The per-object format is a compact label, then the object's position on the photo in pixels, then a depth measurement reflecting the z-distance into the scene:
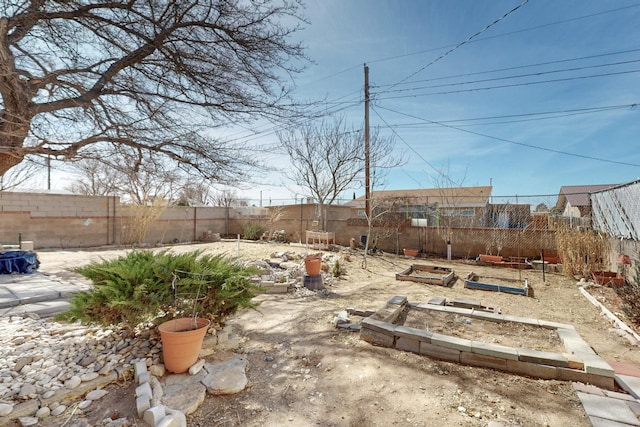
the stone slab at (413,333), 3.10
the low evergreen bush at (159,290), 2.55
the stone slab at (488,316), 3.92
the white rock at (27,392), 2.04
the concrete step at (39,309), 3.68
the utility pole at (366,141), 10.97
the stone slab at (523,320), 3.74
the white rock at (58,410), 2.02
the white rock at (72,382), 2.22
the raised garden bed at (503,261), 8.15
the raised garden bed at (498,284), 5.79
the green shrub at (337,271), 7.20
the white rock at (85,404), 2.11
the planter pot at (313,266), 6.03
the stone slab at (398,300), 4.29
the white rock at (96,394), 2.20
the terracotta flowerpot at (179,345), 2.43
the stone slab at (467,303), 4.69
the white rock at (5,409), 1.86
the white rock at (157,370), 2.47
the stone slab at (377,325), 3.30
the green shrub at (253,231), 14.75
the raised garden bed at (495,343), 2.59
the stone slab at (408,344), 3.13
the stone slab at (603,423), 1.96
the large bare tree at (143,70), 3.70
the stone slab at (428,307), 4.34
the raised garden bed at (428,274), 6.64
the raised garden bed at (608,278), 5.52
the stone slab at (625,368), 2.64
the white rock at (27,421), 1.88
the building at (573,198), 16.83
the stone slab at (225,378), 2.36
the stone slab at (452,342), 2.92
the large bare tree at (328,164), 12.27
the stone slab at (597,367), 2.45
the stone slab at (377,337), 3.27
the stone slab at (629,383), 2.33
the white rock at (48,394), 2.08
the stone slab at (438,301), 4.66
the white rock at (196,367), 2.52
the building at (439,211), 9.94
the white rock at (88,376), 2.30
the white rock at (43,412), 1.97
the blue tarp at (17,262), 5.98
